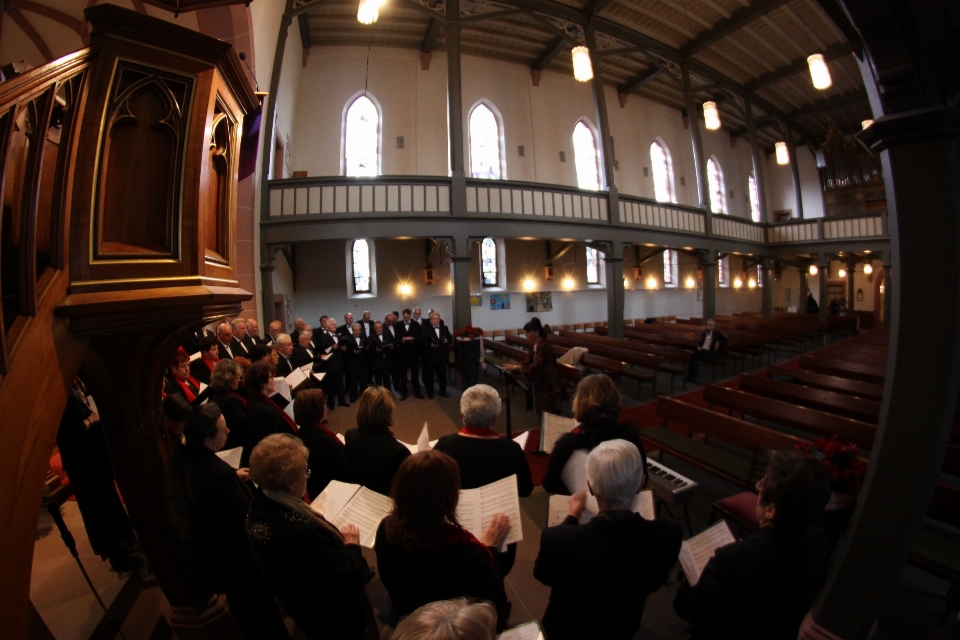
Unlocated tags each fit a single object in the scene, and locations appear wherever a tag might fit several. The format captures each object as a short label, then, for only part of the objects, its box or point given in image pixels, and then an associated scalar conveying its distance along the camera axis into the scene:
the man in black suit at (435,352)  7.04
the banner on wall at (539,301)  12.75
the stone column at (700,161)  11.98
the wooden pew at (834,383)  4.84
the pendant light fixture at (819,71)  6.04
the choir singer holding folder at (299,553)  1.45
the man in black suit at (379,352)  6.86
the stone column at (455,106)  8.53
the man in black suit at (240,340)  4.92
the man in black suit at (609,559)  1.30
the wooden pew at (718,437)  3.29
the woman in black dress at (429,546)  1.26
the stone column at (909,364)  1.71
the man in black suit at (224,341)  4.72
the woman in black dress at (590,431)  2.04
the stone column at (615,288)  10.34
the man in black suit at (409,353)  7.01
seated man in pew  8.10
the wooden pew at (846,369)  5.65
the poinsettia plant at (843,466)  2.27
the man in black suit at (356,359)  6.64
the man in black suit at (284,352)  4.76
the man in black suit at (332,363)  6.35
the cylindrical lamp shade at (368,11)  4.49
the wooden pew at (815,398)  4.21
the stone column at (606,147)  10.31
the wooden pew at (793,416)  3.49
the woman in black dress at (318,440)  2.36
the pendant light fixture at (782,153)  10.02
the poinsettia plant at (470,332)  7.31
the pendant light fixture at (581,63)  6.29
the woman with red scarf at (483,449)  1.97
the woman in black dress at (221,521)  1.79
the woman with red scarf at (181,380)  3.14
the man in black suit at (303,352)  5.79
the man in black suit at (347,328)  6.88
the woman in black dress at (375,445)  2.08
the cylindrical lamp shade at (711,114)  7.47
